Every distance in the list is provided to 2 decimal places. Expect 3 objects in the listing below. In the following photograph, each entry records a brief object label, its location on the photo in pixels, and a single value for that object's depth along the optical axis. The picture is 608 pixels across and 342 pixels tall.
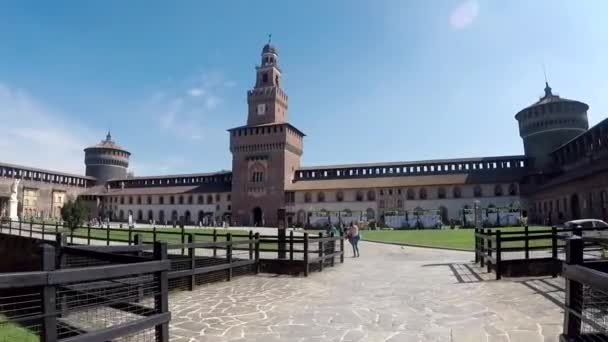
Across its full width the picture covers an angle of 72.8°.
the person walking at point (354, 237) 16.70
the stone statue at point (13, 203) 48.50
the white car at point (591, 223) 23.21
